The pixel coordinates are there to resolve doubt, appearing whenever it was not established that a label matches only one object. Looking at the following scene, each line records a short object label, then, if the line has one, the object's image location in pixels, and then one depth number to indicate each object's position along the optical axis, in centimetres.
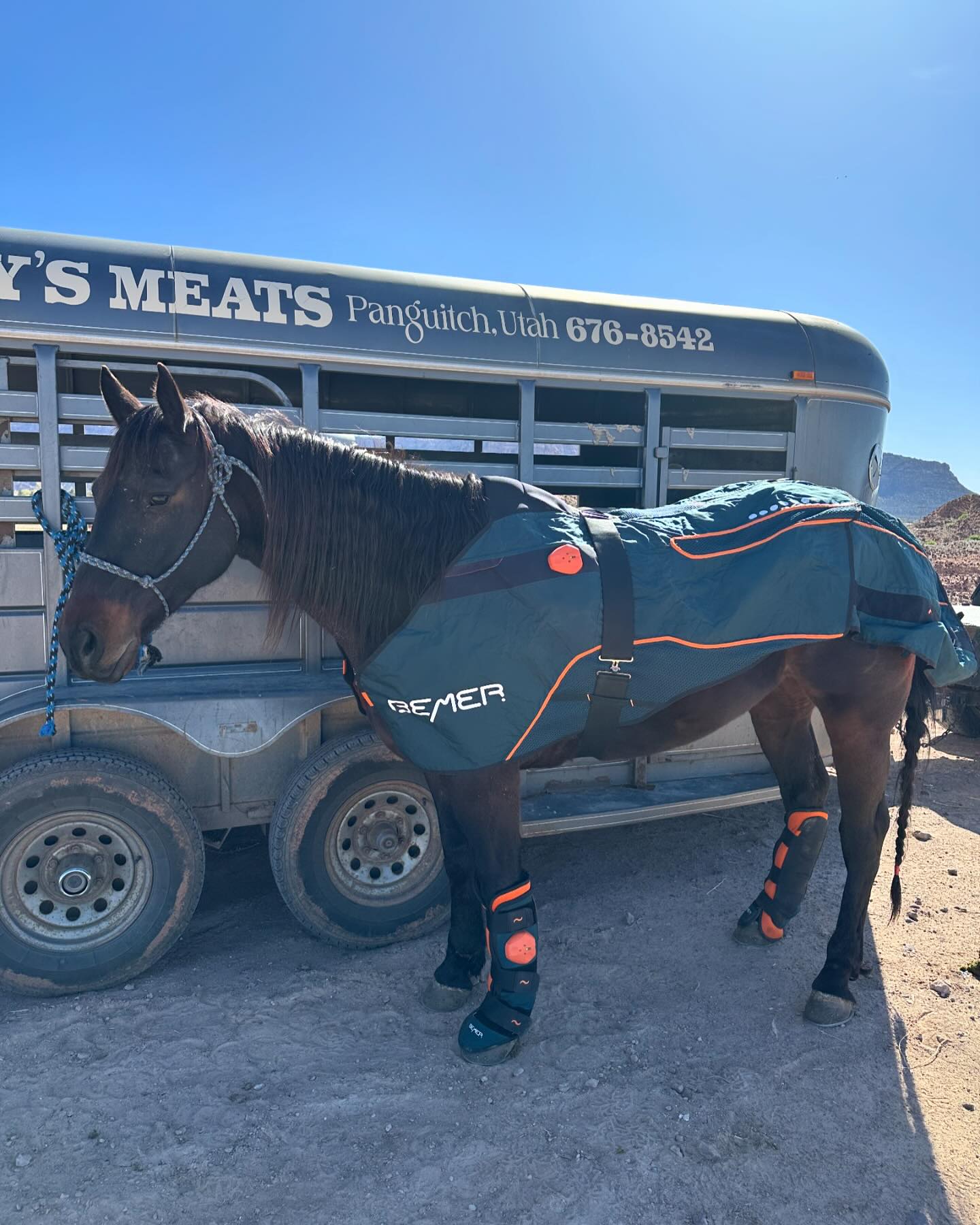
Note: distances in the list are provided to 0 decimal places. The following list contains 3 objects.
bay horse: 245
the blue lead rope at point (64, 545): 296
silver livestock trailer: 312
